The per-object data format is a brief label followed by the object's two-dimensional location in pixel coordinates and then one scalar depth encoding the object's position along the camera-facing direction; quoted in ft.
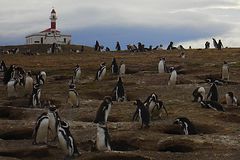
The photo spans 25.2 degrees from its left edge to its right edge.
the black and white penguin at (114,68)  120.62
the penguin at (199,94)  82.00
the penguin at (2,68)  123.03
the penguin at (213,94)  83.35
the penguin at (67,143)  49.24
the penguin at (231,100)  80.66
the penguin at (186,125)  60.75
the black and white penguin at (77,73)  109.98
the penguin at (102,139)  51.34
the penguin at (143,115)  61.11
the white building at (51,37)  335.67
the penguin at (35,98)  77.46
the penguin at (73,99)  78.12
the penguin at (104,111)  60.64
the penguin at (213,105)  73.36
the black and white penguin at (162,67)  117.39
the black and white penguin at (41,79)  99.14
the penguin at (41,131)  54.39
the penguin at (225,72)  104.88
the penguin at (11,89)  88.44
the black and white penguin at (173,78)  100.17
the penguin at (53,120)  57.47
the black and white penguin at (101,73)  109.60
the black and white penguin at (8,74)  103.66
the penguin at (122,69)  118.47
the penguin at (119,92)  84.11
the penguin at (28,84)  92.16
